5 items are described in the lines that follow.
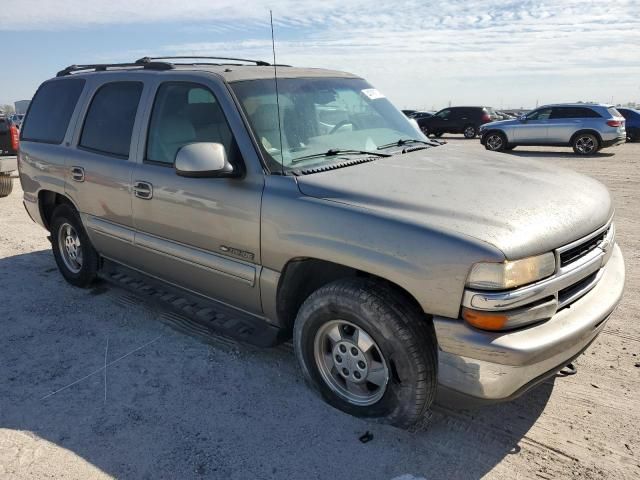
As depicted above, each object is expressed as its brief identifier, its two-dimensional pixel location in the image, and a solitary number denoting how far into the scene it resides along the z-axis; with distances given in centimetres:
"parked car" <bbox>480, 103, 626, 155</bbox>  1625
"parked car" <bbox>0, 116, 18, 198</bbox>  916
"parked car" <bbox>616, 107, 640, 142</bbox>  2092
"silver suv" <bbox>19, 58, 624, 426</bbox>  240
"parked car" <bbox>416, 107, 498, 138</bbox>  2652
